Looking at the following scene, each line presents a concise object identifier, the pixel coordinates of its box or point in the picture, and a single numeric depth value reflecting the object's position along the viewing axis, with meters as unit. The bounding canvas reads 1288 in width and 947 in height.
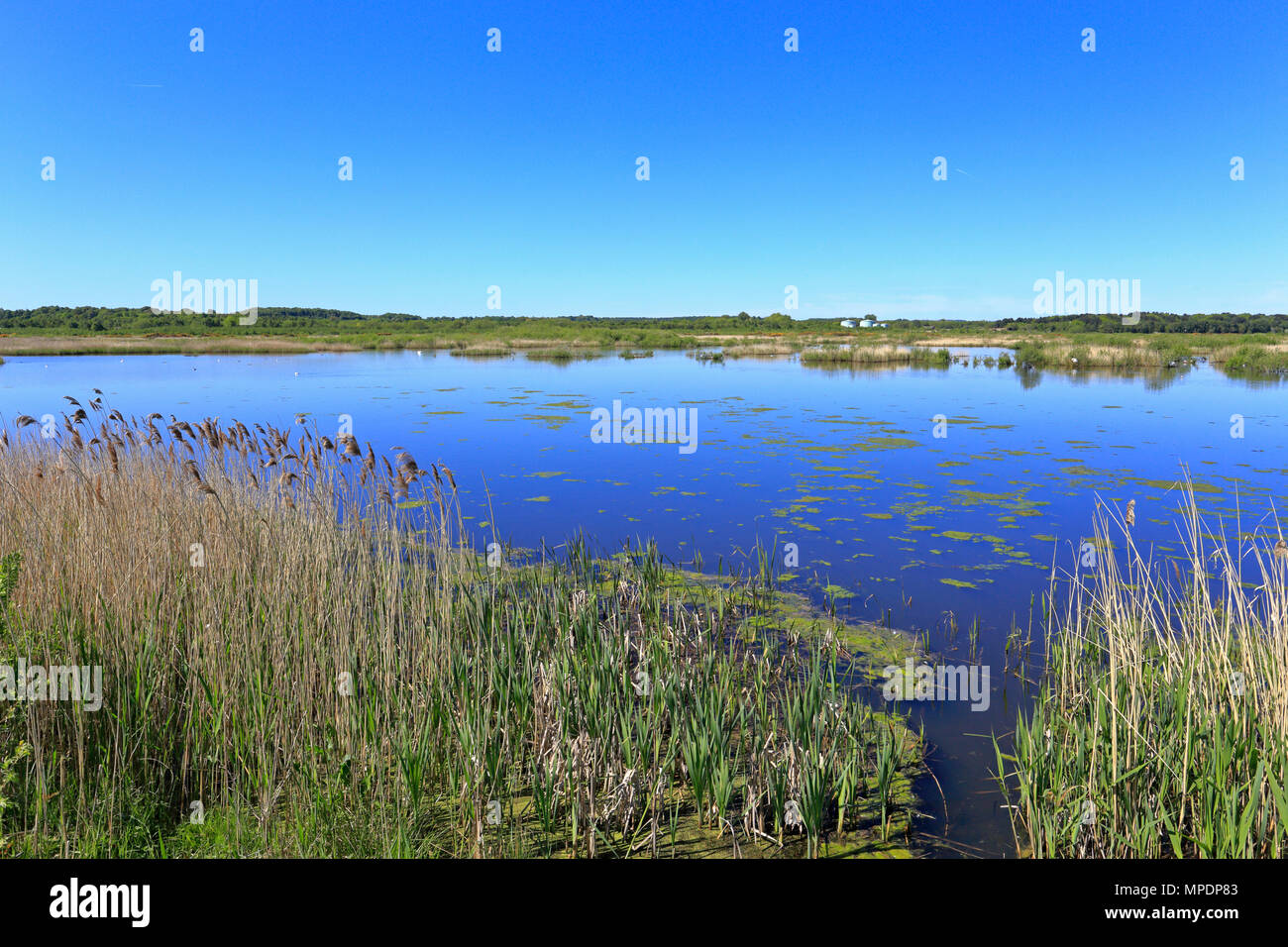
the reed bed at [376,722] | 3.10
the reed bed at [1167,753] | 2.83
